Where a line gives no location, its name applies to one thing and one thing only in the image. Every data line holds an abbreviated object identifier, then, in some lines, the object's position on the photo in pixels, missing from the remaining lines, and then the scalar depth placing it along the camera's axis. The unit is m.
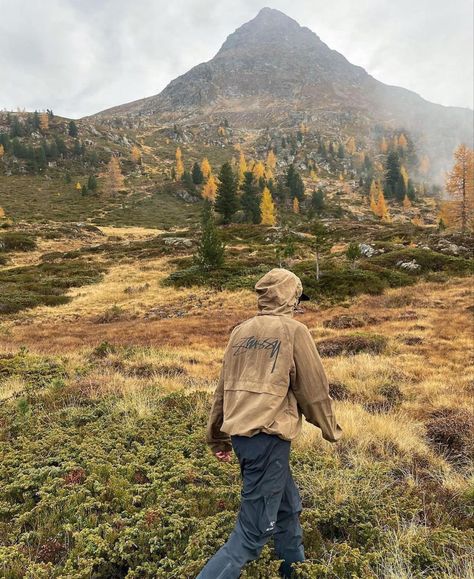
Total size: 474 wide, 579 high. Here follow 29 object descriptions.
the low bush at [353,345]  13.08
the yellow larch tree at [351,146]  183.38
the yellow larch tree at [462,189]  50.69
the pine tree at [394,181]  112.75
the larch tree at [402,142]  180.74
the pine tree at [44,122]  138.50
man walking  2.76
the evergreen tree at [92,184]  97.62
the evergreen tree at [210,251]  33.06
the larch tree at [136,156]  133.62
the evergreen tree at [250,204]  70.38
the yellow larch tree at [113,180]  99.88
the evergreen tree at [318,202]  94.94
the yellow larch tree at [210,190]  99.56
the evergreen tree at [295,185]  97.00
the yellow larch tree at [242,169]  102.69
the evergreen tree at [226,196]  65.12
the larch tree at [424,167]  167.50
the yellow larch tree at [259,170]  113.56
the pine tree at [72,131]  139.38
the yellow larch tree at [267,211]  69.88
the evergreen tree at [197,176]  108.56
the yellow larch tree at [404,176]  125.66
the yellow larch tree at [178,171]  113.38
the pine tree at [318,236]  28.60
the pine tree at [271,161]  148.56
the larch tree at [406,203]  105.62
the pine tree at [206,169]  114.94
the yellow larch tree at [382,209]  90.86
